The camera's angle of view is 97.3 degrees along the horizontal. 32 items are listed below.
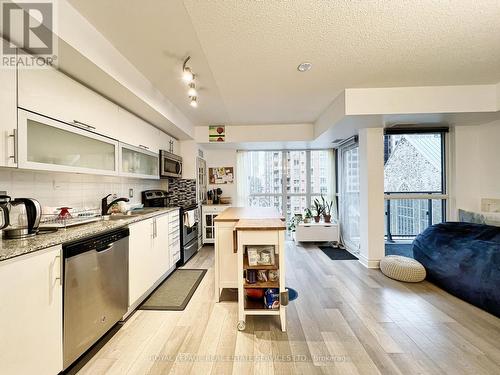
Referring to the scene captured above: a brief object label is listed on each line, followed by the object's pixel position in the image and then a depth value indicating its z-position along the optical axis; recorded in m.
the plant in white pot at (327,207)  4.89
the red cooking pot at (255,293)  2.16
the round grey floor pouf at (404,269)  2.81
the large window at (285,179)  5.24
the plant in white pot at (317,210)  4.79
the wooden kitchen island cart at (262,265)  1.92
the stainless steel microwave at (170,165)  3.44
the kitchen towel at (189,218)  3.53
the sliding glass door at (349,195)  4.04
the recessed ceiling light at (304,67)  2.15
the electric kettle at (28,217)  1.33
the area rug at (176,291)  2.33
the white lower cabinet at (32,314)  1.10
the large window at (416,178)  3.71
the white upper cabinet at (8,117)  1.33
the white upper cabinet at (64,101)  1.49
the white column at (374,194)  3.34
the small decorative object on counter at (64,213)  1.88
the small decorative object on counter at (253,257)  1.96
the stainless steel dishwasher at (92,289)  1.44
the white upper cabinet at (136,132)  2.54
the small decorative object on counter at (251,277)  1.99
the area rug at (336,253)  3.86
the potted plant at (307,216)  4.80
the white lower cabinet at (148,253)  2.17
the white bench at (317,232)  4.56
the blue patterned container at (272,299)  1.97
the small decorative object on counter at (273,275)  1.99
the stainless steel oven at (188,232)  3.48
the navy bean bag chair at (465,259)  2.16
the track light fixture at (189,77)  2.07
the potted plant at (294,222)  4.81
